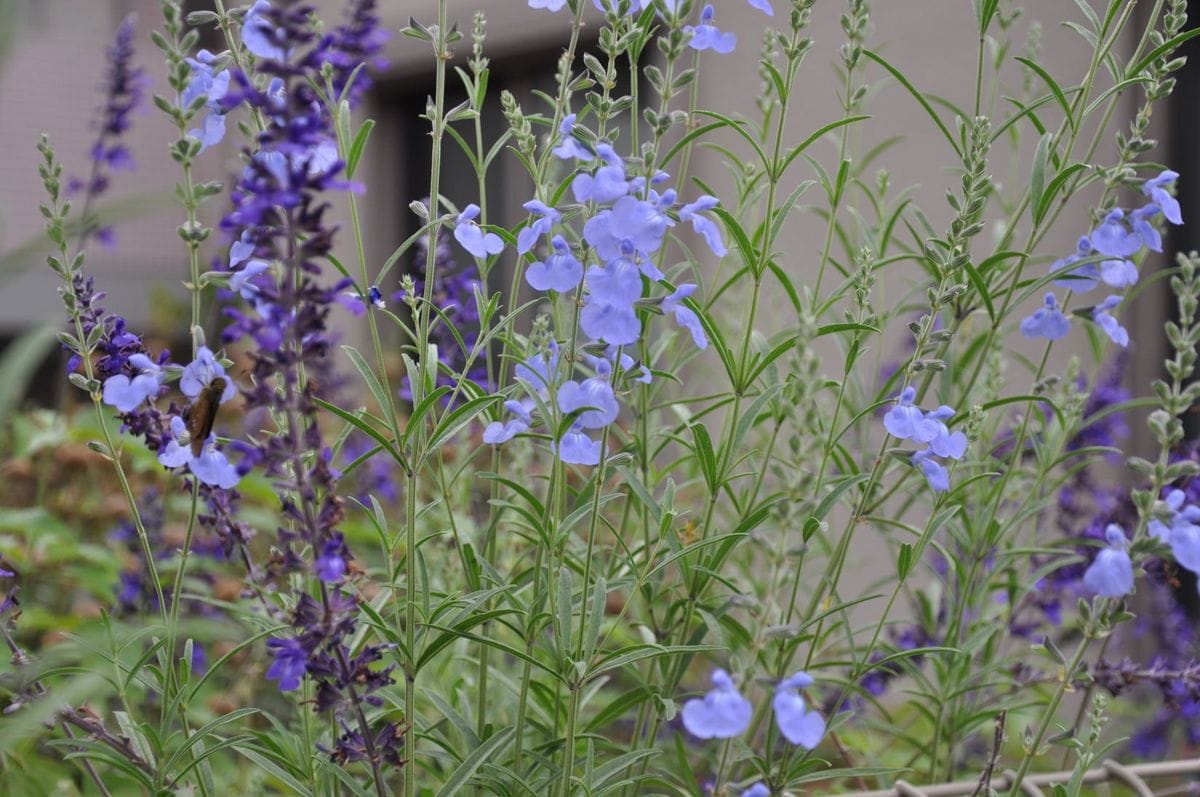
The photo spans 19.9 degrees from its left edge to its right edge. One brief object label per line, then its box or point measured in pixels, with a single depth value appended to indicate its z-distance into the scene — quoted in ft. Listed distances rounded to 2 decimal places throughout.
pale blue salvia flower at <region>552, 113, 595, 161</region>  3.12
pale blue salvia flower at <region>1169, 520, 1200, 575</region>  3.00
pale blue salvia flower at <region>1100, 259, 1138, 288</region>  3.39
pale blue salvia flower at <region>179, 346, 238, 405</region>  3.04
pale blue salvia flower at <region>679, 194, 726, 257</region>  3.17
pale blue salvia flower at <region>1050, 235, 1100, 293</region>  3.42
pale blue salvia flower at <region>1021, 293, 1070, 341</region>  3.48
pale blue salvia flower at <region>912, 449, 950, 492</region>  3.23
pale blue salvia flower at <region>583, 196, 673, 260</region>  3.05
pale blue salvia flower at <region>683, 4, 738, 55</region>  3.32
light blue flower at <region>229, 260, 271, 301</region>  2.99
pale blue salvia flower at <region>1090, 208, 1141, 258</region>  3.38
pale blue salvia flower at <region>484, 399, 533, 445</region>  3.23
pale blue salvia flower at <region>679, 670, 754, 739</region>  2.84
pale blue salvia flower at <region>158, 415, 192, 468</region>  3.09
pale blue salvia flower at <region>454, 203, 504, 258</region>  3.21
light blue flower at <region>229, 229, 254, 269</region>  3.06
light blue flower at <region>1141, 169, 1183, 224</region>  3.29
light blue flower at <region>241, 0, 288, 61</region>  2.92
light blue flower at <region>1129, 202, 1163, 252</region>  3.35
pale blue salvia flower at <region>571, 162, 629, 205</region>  3.05
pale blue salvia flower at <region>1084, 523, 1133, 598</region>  3.02
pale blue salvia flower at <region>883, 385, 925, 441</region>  3.21
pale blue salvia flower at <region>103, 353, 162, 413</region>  3.05
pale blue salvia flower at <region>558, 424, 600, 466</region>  3.21
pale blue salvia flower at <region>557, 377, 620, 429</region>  3.15
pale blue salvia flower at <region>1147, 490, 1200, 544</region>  3.03
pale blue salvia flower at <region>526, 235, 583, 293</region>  3.17
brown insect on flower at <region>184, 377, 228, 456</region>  3.03
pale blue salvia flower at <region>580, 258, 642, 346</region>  3.11
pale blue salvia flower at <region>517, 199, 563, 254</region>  3.18
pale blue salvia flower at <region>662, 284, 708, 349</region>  3.18
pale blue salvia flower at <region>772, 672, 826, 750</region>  2.84
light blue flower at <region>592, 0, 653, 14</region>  3.21
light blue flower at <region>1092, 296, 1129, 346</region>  3.43
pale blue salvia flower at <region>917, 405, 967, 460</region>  3.20
